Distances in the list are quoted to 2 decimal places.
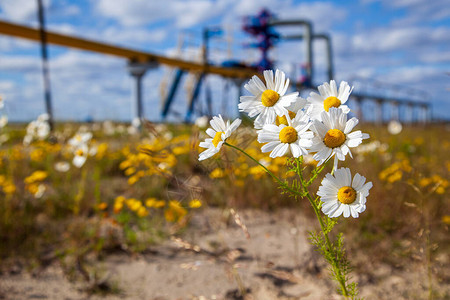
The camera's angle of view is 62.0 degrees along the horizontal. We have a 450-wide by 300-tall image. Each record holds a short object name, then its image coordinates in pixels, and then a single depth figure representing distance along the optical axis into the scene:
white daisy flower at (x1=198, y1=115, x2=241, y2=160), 0.28
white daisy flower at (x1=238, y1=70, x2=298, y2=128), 0.29
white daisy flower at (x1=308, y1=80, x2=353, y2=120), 0.30
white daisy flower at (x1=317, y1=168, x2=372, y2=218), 0.28
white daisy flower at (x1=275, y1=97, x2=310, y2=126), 0.30
